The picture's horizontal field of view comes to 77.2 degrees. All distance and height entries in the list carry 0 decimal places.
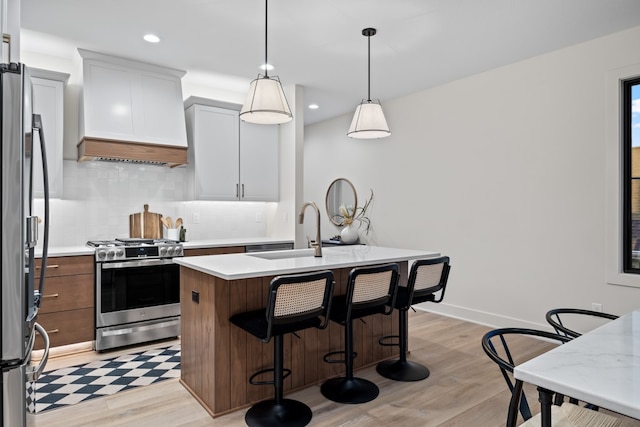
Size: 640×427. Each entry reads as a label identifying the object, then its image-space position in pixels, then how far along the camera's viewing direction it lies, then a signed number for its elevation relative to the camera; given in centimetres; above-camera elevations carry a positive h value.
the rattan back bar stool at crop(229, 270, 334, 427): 208 -60
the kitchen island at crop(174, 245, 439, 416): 238 -77
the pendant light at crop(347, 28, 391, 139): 312 +73
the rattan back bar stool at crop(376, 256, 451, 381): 276 -60
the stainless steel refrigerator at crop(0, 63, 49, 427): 125 -10
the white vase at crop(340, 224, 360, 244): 362 -18
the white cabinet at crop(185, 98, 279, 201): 439 +69
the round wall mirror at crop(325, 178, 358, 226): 593 +26
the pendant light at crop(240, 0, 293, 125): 253 +74
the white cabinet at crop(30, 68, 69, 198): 355 +92
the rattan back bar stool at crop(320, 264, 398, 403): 244 -61
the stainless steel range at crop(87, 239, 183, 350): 351 -70
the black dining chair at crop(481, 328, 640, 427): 125 -70
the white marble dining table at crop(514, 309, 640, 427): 97 -43
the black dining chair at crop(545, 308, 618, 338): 341 -93
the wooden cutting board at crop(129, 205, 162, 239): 428 -10
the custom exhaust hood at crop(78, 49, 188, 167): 373 +101
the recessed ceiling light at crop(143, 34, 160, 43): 337 +152
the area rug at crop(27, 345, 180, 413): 266 -120
